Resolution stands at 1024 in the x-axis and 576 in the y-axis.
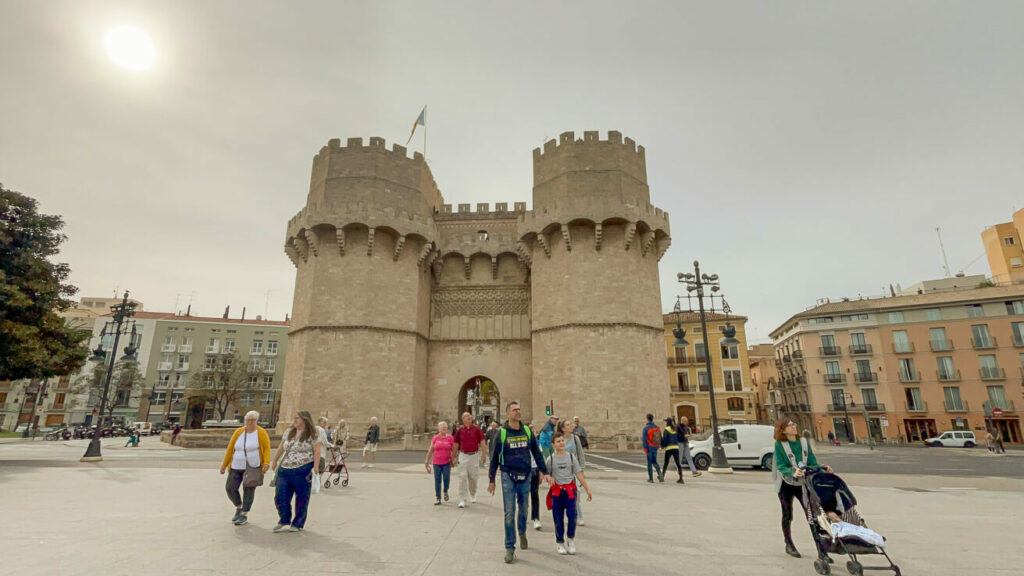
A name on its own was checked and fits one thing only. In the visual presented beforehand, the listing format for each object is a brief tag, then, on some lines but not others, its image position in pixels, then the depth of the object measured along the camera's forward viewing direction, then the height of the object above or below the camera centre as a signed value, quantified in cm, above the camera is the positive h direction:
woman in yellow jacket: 590 -65
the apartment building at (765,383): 4719 +250
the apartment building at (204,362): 4834 +471
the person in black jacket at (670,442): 1077 -84
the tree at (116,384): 4347 +213
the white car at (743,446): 1458 -129
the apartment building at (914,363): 3169 +303
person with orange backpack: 1065 -84
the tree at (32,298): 1388 +338
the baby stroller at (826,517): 393 -101
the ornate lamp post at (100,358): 1420 +160
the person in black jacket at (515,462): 488 -61
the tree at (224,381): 4438 +241
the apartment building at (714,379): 3659 +217
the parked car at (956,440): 2944 -219
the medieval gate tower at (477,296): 2219 +574
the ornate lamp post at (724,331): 1333 +231
